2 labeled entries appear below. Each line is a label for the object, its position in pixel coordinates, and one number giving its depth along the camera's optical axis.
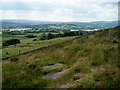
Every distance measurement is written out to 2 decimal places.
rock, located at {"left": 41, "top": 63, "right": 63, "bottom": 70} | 6.33
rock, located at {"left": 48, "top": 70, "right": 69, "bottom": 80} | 5.61
